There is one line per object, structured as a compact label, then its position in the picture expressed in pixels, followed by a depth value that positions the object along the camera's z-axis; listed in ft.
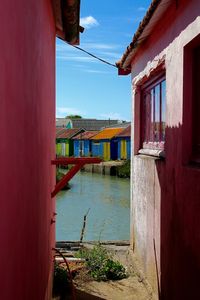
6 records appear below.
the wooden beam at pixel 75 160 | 19.08
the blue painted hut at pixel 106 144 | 143.30
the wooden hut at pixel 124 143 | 133.94
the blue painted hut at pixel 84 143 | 160.04
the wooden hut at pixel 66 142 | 176.53
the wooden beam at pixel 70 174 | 19.20
